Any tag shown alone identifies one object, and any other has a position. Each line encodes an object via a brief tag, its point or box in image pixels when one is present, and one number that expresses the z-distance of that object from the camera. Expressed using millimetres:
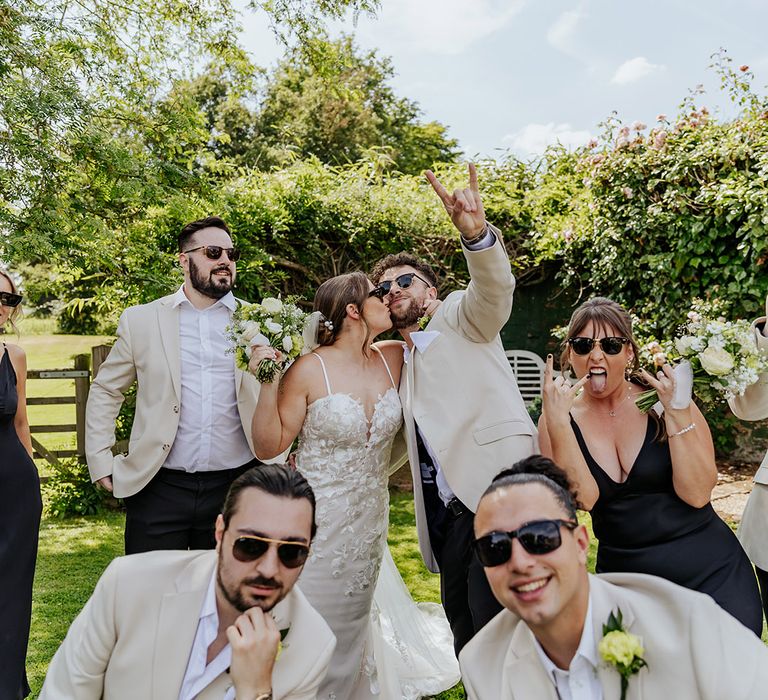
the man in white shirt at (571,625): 1915
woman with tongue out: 3082
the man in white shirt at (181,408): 4105
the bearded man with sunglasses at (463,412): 3174
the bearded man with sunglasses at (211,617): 2188
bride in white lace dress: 3680
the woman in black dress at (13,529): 3738
